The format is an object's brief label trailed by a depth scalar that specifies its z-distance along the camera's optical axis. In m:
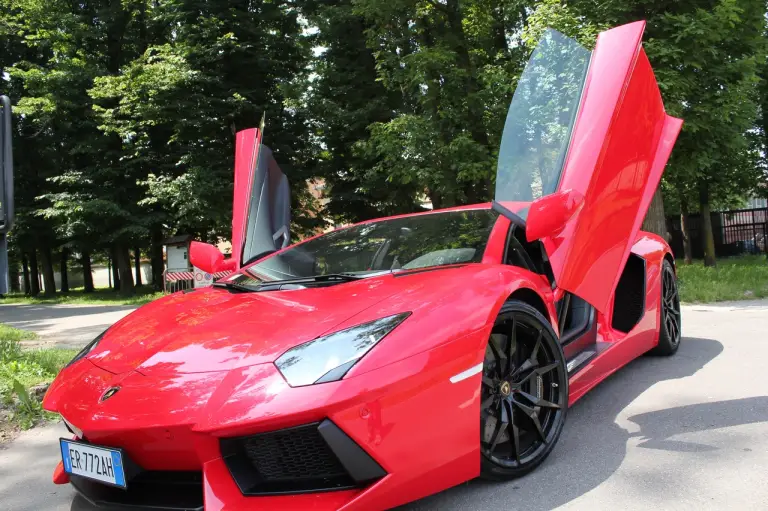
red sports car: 1.80
